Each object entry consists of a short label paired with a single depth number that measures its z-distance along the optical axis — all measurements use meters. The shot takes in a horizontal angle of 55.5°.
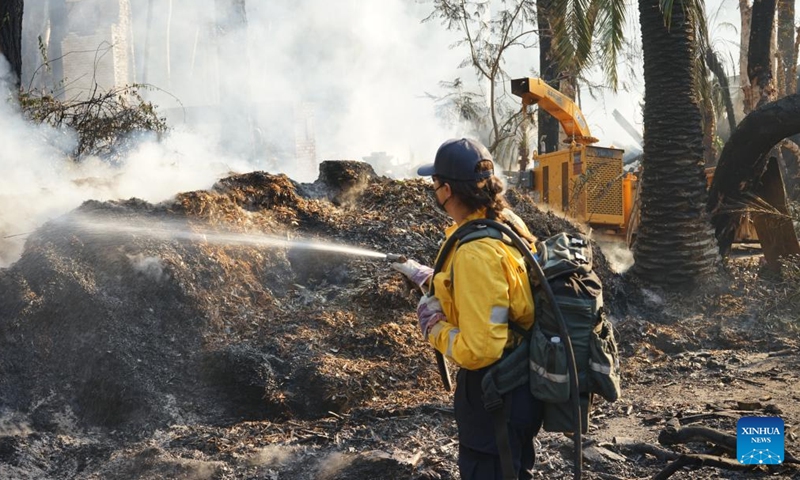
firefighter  2.76
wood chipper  12.12
